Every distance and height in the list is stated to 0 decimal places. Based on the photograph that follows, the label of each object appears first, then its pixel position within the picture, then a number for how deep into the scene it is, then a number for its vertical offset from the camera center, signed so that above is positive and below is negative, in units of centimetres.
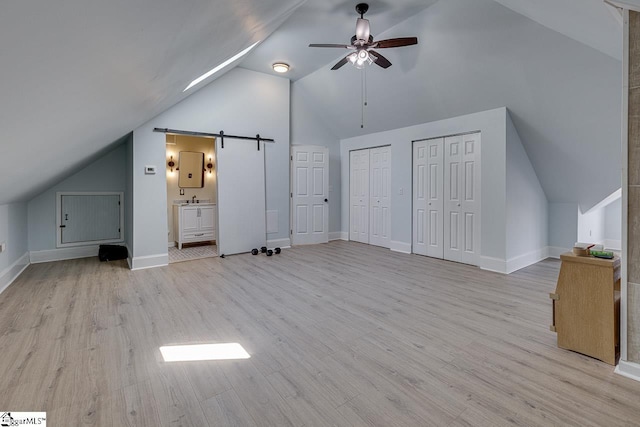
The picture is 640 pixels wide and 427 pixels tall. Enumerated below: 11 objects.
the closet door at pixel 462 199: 458 +13
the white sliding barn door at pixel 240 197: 525 +19
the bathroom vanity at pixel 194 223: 598 -33
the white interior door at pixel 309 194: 629 +27
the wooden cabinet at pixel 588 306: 200 -69
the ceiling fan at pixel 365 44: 323 +181
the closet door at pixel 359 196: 653 +25
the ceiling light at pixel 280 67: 512 +242
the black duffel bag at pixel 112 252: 498 -76
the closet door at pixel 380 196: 604 +22
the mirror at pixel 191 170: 636 +80
